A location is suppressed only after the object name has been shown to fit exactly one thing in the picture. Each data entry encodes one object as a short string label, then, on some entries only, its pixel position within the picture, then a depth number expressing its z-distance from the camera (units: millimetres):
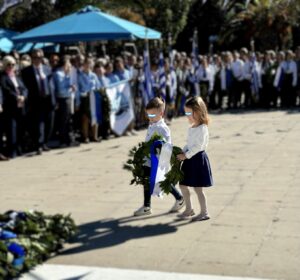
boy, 7508
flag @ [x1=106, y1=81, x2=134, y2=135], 14194
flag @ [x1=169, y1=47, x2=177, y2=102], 16578
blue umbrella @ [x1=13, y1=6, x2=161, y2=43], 14523
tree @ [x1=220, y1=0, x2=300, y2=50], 34219
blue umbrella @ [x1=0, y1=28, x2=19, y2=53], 18812
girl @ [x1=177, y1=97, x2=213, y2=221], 7258
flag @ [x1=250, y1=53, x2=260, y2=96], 19641
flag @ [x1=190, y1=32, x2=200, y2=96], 18359
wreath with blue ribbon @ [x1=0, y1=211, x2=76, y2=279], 5738
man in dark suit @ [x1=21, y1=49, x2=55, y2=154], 12297
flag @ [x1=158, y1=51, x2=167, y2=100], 15688
